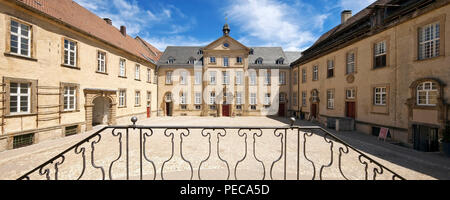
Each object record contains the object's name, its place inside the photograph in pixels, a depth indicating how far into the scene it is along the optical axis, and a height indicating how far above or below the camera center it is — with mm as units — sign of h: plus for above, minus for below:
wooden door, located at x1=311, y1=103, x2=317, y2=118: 16234 -1017
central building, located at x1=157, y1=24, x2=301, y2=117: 21516 +2192
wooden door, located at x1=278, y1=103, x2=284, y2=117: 21844 -1377
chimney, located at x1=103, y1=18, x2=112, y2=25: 17266 +9120
